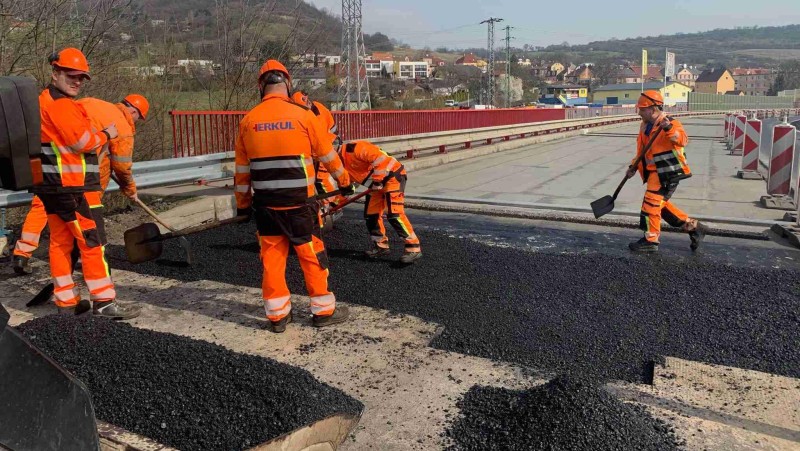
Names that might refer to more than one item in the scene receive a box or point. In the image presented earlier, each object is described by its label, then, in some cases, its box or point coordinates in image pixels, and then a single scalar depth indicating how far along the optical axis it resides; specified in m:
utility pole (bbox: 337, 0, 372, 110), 33.25
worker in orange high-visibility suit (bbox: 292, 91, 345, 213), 6.09
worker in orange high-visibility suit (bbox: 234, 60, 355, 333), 3.93
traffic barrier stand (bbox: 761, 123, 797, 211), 8.73
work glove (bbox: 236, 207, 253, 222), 4.38
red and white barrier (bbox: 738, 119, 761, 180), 12.02
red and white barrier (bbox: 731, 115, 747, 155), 16.89
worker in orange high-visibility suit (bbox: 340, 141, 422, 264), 5.82
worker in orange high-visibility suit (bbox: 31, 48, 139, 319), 4.02
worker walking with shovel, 6.26
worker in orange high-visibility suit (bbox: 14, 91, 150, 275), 4.85
